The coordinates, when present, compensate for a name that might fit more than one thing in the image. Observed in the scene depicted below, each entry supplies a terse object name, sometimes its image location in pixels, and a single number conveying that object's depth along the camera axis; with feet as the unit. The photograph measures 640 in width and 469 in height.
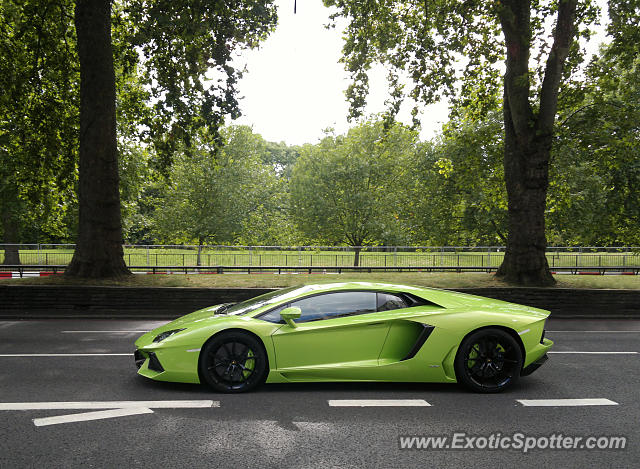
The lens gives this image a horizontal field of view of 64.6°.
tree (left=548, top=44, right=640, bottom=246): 49.11
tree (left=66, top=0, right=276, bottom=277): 42.39
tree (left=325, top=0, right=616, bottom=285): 44.50
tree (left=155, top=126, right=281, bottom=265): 107.45
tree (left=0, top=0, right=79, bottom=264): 50.75
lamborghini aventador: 17.67
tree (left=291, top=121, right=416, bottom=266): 110.01
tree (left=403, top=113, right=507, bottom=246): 108.47
